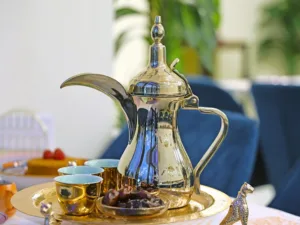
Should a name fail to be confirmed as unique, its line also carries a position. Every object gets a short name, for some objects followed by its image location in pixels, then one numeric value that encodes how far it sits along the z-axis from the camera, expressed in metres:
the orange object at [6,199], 1.02
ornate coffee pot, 0.97
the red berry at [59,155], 1.30
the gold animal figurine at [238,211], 0.92
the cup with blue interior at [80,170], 1.02
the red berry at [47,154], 1.30
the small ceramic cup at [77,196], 0.93
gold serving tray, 0.91
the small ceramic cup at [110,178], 1.02
